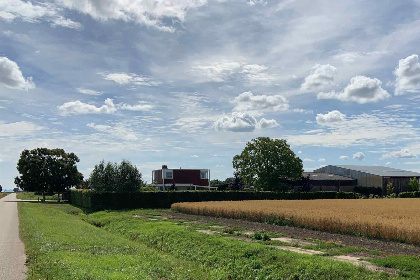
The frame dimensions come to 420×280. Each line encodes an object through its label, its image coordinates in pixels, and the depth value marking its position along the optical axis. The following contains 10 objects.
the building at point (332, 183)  113.62
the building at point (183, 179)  108.56
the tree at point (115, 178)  61.19
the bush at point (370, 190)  101.94
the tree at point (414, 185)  103.94
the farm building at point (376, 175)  109.75
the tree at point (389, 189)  102.54
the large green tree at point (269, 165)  94.56
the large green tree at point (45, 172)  90.38
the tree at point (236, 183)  97.88
